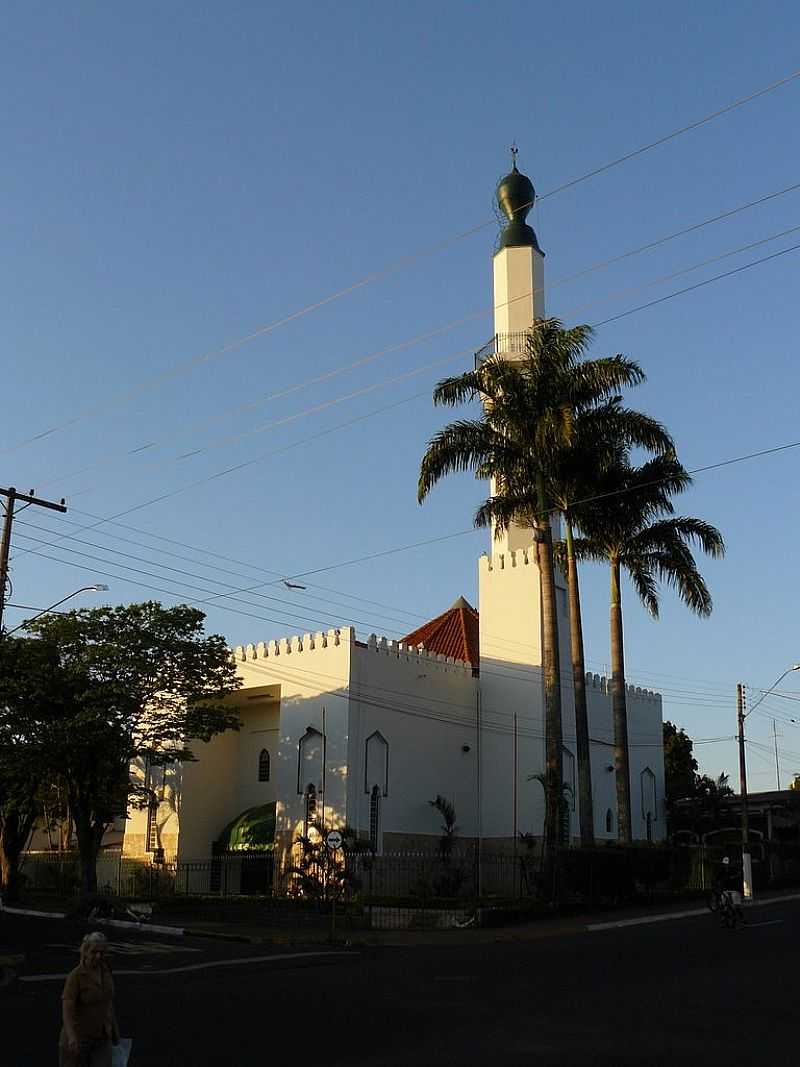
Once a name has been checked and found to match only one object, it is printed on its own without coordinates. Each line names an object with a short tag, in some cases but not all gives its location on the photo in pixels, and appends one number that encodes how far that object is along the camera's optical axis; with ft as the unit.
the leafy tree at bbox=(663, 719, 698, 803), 221.93
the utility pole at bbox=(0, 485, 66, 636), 89.51
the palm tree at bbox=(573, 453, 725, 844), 119.75
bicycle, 82.53
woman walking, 27.48
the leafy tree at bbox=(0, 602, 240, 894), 110.42
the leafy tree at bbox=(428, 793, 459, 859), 131.64
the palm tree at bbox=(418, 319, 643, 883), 111.65
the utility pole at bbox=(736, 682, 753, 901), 116.67
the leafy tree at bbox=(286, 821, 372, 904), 107.04
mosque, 126.11
